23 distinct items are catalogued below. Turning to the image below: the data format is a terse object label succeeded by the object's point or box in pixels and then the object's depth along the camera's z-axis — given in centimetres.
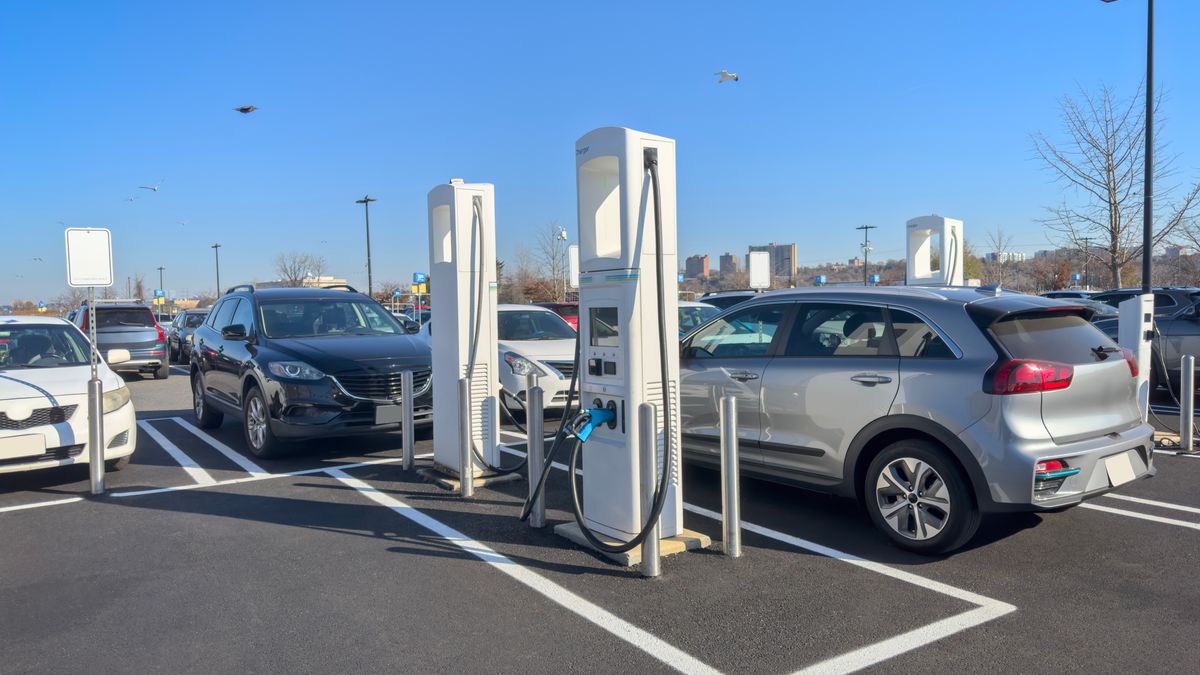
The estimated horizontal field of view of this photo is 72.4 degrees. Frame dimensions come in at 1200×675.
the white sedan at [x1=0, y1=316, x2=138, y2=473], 659
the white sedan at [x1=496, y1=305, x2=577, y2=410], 1008
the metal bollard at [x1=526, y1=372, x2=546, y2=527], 537
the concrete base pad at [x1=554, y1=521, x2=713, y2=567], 487
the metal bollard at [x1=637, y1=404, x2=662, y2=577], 456
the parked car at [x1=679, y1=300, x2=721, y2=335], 1326
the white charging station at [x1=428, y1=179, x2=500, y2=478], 687
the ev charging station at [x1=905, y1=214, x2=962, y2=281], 1127
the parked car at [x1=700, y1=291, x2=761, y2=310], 1877
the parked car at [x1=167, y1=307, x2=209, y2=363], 2358
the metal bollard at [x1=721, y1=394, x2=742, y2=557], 477
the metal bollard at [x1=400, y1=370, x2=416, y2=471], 740
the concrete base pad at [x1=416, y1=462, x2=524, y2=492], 680
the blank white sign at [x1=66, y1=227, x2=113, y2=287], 766
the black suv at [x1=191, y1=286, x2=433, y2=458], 781
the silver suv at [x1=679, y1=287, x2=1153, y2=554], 464
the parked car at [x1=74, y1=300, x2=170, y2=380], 1761
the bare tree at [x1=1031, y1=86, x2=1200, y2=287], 1603
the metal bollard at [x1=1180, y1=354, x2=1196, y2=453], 767
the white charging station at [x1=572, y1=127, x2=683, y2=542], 479
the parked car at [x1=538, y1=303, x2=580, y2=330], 1547
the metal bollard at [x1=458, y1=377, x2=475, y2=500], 648
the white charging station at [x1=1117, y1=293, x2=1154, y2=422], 812
